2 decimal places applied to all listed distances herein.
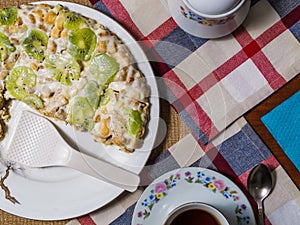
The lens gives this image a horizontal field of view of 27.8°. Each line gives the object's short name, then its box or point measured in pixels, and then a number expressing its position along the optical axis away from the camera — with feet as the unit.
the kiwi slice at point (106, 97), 3.97
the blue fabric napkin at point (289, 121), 4.13
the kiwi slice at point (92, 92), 3.97
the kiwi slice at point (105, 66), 3.92
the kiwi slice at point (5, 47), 4.00
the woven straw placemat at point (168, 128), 4.16
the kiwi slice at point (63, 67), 3.98
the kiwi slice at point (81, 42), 3.95
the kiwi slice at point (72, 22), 3.97
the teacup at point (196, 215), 3.88
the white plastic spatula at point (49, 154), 4.02
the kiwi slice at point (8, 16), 3.98
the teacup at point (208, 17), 3.72
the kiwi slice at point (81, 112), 3.98
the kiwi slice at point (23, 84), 4.03
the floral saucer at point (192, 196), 4.07
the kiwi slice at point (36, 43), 4.00
